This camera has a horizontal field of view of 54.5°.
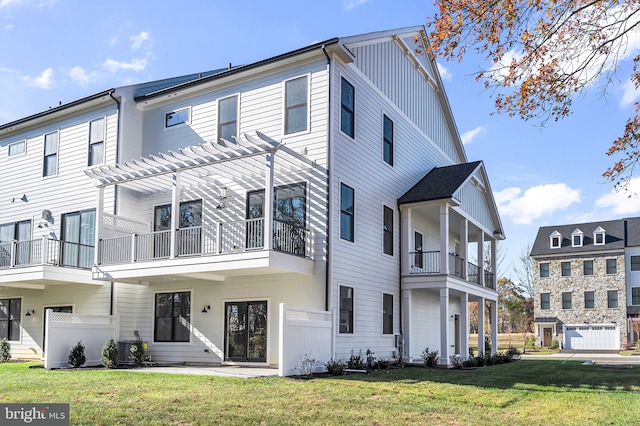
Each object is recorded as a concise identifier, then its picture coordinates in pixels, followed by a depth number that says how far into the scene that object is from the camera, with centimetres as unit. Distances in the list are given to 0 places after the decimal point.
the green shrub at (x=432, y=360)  1862
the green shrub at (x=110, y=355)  1652
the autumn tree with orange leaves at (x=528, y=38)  826
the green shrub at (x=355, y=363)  1612
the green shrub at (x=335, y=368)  1470
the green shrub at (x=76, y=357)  1652
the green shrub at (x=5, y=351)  1988
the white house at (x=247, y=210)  1648
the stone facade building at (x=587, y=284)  4588
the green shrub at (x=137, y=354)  1731
